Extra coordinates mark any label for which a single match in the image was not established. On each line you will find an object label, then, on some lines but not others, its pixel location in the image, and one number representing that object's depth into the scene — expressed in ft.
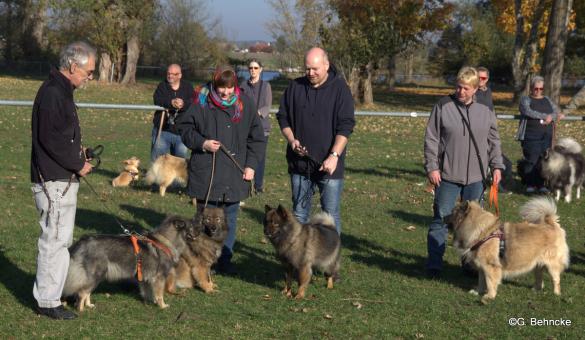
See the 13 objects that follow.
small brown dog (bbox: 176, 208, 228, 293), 20.90
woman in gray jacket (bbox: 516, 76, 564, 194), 38.40
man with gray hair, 16.69
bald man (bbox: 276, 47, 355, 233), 21.40
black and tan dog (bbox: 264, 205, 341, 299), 20.65
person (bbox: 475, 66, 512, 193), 33.61
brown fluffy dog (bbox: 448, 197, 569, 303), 21.24
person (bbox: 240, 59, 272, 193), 35.68
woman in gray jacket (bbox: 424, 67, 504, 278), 22.16
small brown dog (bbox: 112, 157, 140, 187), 37.55
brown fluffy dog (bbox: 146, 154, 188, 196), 35.04
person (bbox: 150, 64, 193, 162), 33.65
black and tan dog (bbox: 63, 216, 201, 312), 18.49
